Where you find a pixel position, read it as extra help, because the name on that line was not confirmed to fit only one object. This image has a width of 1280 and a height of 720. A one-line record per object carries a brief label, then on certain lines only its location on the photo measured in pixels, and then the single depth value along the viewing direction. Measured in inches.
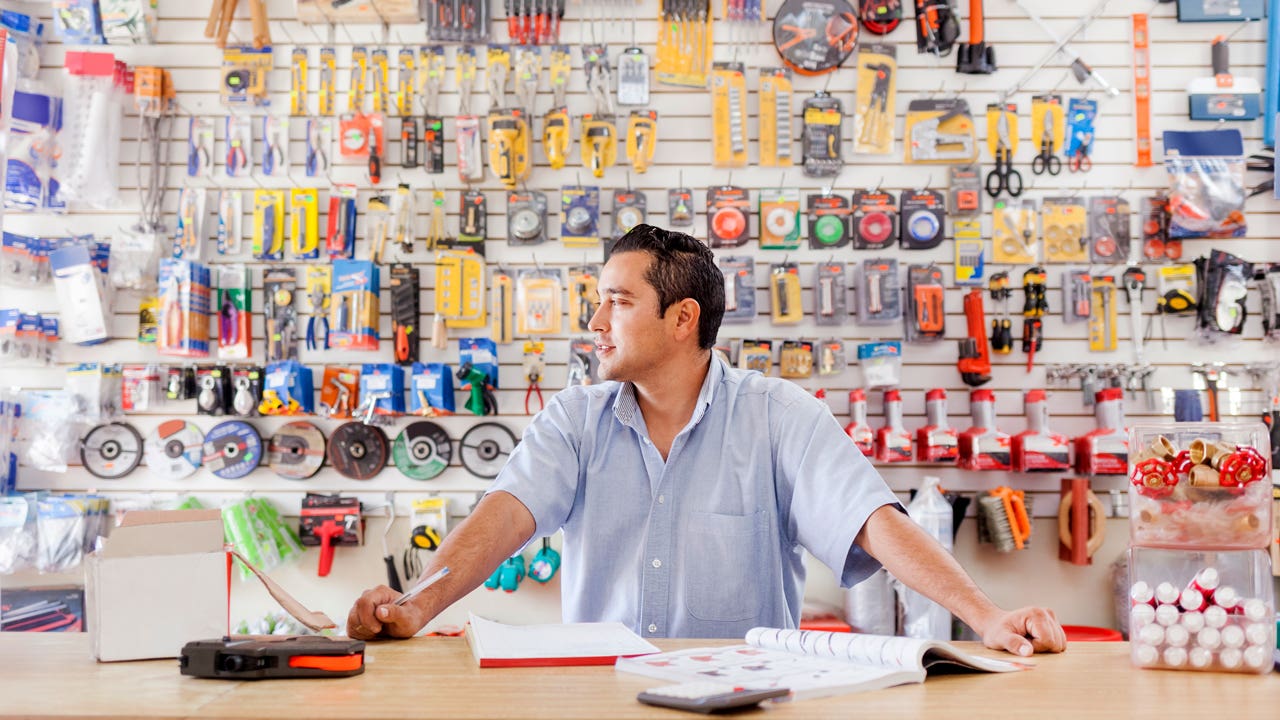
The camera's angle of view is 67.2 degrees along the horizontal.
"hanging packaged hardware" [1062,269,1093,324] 152.6
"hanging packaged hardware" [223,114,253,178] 158.6
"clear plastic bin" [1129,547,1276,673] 54.7
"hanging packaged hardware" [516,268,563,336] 153.5
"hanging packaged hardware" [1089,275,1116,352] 153.6
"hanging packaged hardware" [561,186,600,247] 154.6
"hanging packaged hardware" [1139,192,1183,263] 155.3
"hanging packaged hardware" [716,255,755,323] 152.8
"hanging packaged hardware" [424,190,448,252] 156.1
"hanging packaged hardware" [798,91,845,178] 156.4
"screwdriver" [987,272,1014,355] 151.9
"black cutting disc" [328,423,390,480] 153.4
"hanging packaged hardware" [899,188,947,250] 154.6
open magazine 47.9
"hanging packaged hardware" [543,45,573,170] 154.4
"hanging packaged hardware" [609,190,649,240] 155.1
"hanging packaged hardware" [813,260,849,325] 153.4
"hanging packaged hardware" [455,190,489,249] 155.3
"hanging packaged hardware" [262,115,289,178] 158.6
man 82.0
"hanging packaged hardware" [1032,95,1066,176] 157.3
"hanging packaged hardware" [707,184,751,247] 154.9
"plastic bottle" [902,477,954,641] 135.0
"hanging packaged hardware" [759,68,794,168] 156.7
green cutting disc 153.3
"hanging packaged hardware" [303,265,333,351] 155.6
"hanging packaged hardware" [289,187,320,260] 156.0
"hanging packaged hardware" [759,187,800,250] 154.5
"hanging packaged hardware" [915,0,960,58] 156.4
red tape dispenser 50.4
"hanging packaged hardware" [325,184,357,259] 154.4
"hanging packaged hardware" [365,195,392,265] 154.2
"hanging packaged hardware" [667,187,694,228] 154.9
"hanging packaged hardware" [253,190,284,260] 155.8
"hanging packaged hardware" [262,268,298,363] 154.8
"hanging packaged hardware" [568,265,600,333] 153.1
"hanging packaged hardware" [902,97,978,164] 156.4
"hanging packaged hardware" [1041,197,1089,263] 154.6
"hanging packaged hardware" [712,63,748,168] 156.1
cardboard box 56.2
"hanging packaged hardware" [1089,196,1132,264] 154.3
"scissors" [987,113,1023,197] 156.3
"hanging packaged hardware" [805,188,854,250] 155.8
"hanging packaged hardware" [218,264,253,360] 155.2
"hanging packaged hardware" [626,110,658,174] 155.1
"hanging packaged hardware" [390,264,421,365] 151.6
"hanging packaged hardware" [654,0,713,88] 159.5
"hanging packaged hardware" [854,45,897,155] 157.5
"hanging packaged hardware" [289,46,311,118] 159.6
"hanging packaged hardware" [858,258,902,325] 151.3
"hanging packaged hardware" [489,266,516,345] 154.4
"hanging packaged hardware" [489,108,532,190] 152.7
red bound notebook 54.1
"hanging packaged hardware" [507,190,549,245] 154.7
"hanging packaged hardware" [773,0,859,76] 157.2
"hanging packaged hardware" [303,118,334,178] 158.7
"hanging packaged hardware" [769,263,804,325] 153.0
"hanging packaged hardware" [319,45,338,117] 159.8
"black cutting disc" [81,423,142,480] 155.2
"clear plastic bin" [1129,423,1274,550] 57.2
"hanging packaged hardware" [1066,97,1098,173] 156.5
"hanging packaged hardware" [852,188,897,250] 155.6
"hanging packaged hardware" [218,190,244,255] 157.0
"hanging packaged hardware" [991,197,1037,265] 154.8
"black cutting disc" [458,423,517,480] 153.4
